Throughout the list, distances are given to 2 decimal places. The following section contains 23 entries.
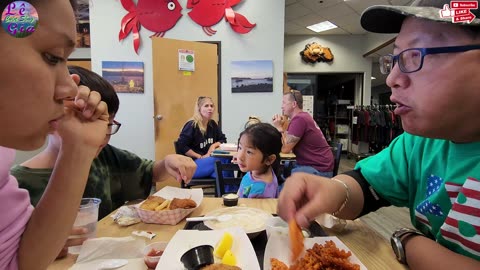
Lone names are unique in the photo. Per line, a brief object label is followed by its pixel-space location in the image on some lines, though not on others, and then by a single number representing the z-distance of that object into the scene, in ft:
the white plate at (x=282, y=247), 2.59
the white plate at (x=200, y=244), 2.49
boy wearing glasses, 3.39
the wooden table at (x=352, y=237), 2.73
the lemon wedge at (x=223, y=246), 2.69
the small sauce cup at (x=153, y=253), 2.57
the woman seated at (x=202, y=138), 10.02
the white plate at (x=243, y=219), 3.37
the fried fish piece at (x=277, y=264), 2.42
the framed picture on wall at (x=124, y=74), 14.28
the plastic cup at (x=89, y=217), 3.04
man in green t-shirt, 2.21
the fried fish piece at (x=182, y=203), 3.78
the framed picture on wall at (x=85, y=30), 16.43
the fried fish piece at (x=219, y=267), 2.33
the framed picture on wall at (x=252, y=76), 14.05
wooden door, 13.19
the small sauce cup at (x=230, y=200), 4.32
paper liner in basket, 3.58
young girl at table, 5.99
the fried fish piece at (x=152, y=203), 3.76
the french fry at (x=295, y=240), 2.59
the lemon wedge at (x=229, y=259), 2.53
